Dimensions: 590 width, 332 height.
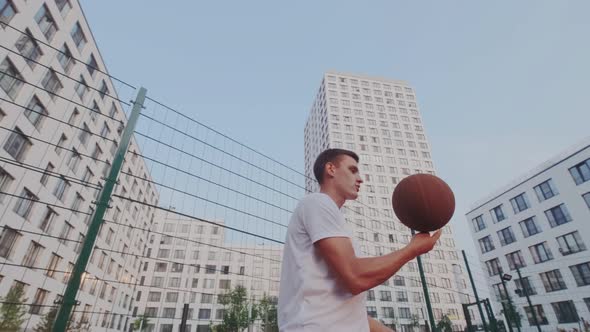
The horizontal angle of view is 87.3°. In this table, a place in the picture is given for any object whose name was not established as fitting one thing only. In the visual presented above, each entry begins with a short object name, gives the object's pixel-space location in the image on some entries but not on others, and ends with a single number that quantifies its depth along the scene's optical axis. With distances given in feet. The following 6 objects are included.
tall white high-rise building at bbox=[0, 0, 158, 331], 55.77
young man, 4.35
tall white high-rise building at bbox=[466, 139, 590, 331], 84.34
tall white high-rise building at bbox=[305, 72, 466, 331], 136.36
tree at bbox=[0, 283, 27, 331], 46.29
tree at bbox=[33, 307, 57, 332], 59.39
